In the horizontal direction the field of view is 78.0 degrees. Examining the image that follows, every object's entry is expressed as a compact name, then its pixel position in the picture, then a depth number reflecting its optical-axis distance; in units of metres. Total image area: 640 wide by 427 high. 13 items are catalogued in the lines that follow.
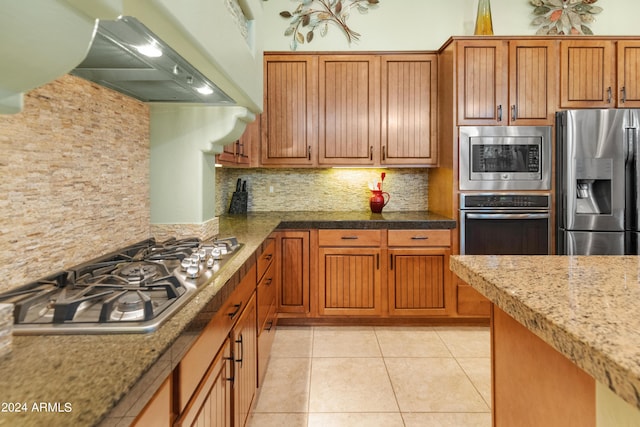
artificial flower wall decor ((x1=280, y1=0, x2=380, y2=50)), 3.71
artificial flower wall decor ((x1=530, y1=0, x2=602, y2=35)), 3.66
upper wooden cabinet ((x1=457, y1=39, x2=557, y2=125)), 3.12
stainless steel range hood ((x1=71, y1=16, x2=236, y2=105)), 1.03
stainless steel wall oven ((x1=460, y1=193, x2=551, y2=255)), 3.11
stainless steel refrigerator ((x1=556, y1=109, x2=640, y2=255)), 2.96
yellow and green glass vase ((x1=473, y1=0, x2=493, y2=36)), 3.30
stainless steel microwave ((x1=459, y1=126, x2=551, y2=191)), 3.10
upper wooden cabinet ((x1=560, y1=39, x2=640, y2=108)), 3.13
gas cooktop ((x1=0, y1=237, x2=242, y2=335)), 0.87
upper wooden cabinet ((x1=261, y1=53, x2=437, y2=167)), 3.46
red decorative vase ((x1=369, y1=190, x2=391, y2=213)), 3.63
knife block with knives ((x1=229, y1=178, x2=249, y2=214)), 3.70
